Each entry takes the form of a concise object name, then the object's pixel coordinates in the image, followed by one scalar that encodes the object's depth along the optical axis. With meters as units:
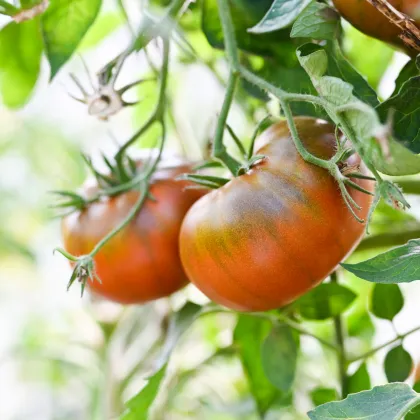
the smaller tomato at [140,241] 0.68
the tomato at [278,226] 0.59
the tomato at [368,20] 0.59
